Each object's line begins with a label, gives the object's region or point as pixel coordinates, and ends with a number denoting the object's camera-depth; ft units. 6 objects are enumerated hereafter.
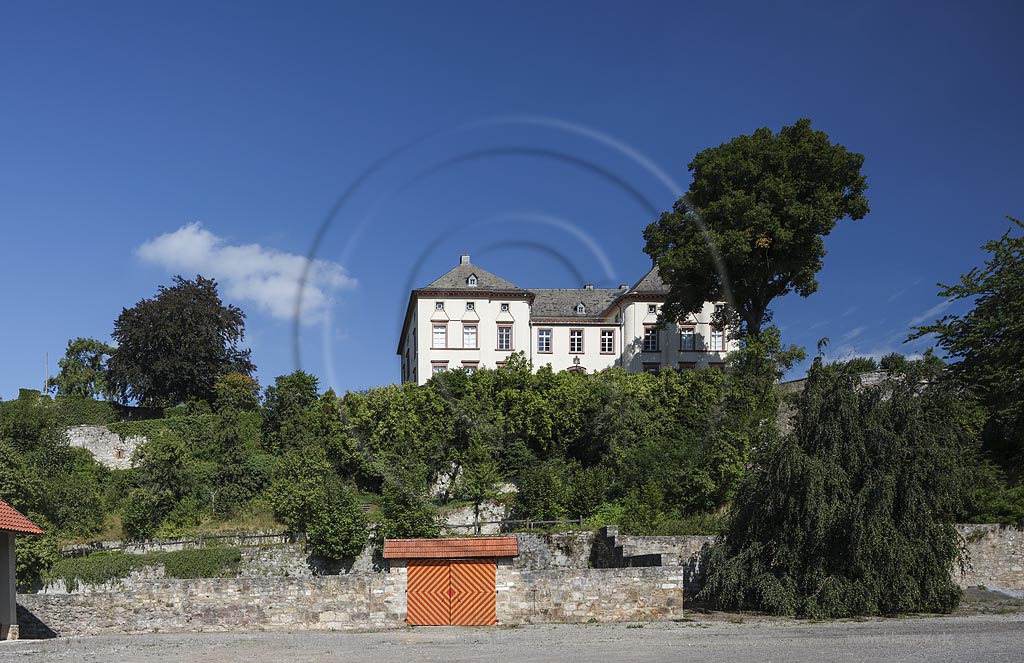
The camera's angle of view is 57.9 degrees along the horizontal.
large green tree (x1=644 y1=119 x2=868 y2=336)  144.25
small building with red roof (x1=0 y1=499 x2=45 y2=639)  81.76
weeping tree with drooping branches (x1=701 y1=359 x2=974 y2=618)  78.74
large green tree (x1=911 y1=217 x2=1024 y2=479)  115.44
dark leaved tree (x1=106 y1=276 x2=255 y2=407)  178.91
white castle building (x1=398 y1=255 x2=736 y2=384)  183.32
